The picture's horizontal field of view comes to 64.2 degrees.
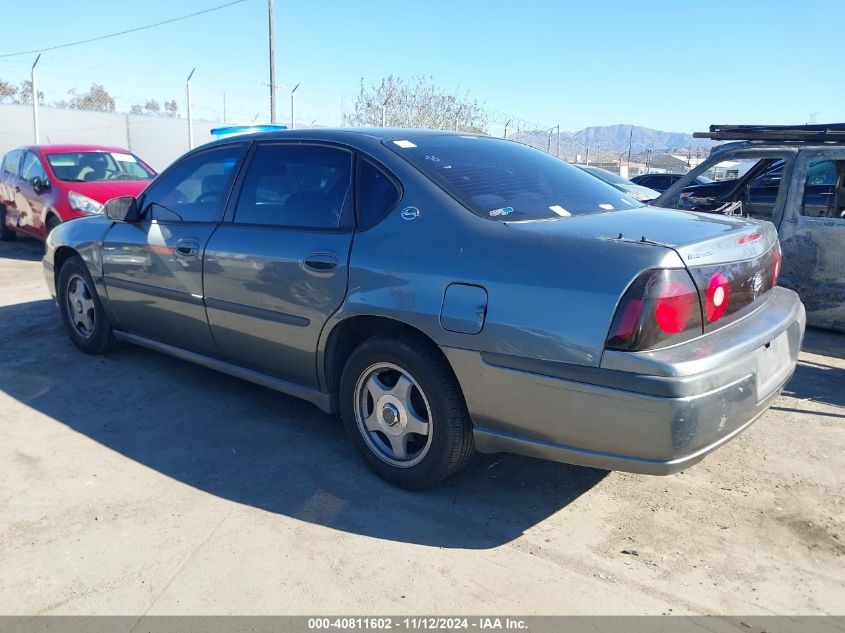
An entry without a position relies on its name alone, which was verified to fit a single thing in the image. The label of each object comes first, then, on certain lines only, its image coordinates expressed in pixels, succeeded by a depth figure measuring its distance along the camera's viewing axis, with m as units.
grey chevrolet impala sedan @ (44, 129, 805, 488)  2.44
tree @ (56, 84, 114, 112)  25.42
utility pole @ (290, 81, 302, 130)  19.29
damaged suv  5.44
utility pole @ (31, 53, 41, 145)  17.77
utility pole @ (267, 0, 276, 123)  18.72
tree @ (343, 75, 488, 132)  27.06
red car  8.69
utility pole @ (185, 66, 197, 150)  20.24
